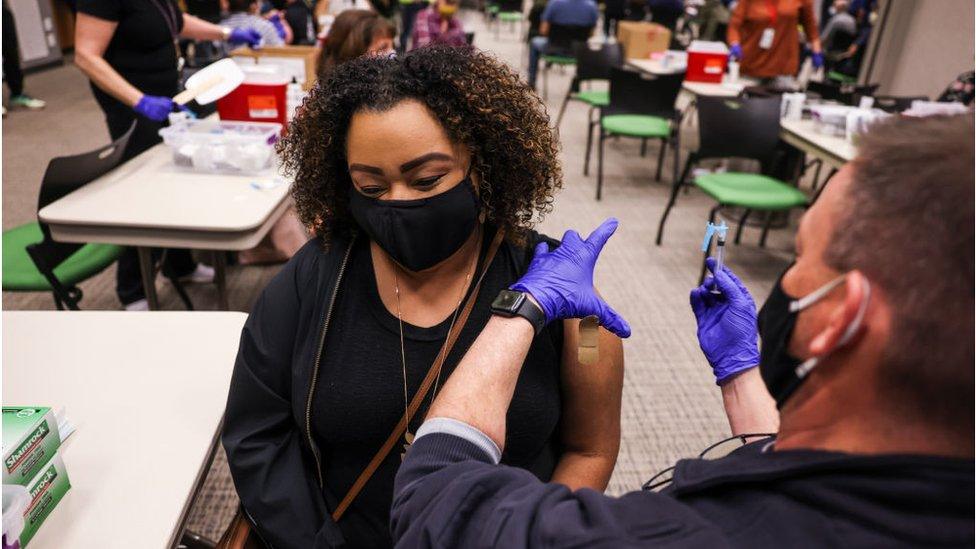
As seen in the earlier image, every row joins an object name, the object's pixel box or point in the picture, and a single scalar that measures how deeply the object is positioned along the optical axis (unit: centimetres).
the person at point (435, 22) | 646
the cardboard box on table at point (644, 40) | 638
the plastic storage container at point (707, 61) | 444
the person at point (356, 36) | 284
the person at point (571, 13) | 654
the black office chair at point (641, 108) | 413
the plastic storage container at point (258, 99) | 256
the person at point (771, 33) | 438
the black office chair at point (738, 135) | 334
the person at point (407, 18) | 782
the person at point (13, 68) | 548
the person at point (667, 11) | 782
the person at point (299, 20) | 501
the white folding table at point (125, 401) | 91
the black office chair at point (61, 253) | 192
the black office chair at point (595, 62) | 514
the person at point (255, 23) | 380
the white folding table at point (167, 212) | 183
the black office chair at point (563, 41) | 670
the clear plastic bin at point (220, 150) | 222
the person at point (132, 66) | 246
